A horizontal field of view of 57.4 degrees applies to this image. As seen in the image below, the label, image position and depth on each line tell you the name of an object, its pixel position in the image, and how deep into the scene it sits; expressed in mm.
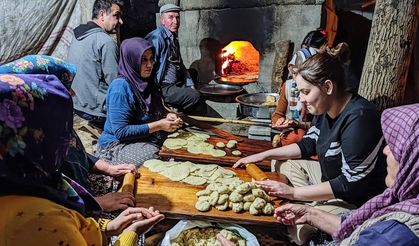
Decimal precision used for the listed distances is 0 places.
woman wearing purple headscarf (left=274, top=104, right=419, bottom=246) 1627
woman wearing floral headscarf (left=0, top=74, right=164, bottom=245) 1380
